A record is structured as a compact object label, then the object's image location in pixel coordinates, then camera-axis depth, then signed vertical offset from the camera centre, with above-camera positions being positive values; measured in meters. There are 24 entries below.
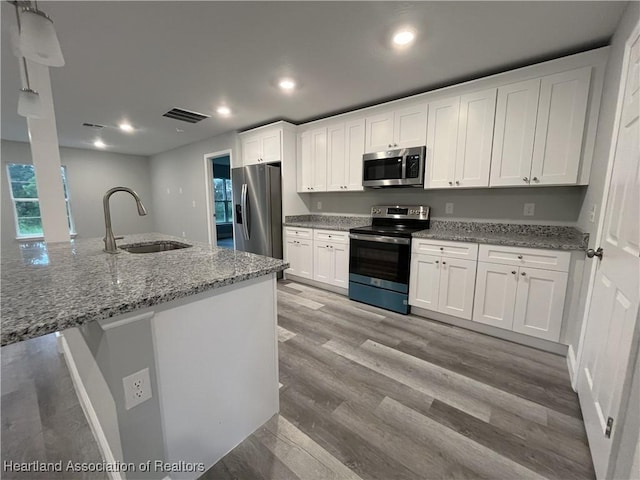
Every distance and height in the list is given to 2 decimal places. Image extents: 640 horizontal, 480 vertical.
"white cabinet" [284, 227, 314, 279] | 3.71 -0.66
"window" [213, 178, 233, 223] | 8.55 +0.15
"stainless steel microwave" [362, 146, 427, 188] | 2.81 +0.43
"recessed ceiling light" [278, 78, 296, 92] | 2.58 +1.22
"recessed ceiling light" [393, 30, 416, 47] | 1.86 +1.22
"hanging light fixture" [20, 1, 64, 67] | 1.00 +0.65
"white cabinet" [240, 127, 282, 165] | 3.86 +0.91
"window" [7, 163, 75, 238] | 5.19 +0.07
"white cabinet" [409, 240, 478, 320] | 2.44 -0.72
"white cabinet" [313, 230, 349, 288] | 3.33 -0.68
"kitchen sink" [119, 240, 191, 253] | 2.00 -0.33
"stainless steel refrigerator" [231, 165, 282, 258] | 3.80 -0.03
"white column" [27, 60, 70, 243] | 1.89 +0.30
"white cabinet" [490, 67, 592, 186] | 2.05 +0.64
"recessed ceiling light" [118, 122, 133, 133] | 4.06 +1.23
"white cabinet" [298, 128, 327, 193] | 3.68 +0.64
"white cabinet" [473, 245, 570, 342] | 2.05 -0.70
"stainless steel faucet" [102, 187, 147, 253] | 1.54 -0.14
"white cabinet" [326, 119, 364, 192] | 3.31 +0.66
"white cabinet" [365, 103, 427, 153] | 2.80 +0.87
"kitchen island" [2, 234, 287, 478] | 0.85 -0.54
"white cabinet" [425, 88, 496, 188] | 2.44 +0.65
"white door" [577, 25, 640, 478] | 0.99 -0.38
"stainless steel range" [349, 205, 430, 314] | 2.79 -0.58
